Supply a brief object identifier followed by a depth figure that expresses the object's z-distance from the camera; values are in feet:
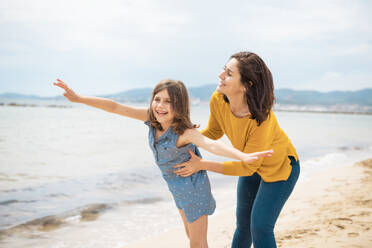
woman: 8.79
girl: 9.08
